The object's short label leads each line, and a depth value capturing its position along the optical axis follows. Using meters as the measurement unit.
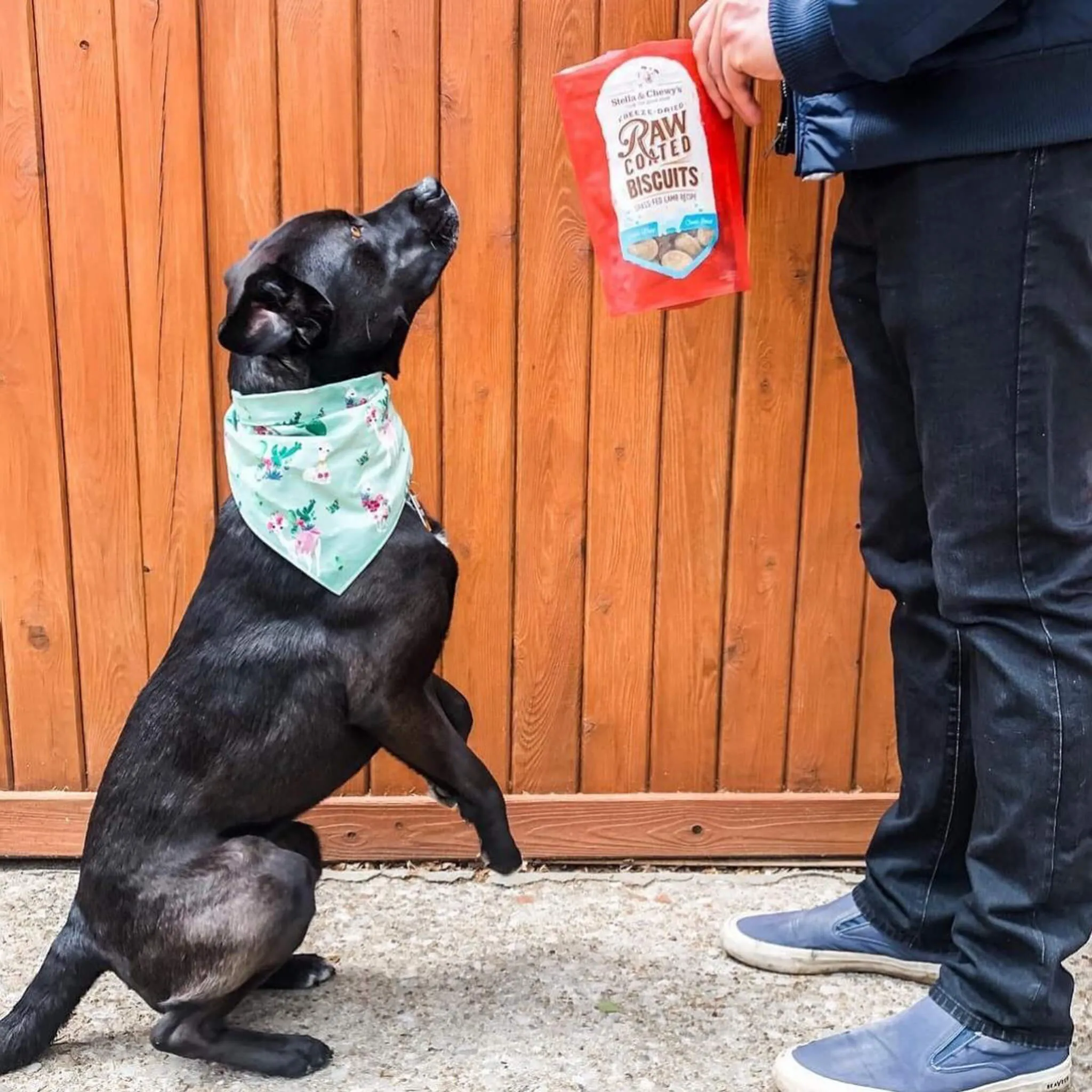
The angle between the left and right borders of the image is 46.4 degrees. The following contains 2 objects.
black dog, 2.17
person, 1.80
